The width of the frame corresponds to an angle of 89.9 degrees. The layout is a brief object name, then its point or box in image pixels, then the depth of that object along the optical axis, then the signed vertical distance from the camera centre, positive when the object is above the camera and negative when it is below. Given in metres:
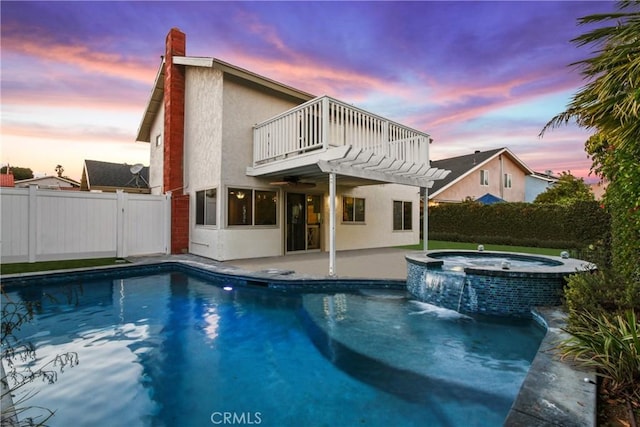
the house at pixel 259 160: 8.84 +1.66
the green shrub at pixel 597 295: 3.98 -1.03
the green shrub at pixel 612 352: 2.61 -1.25
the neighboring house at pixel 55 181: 33.67 +3.71
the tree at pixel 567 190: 19.33 +1.64
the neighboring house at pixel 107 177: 21.58 +2.70
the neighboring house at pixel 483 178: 23.02 +2.96
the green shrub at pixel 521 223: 10.82 -0.33
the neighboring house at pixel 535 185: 27.53 +2.74
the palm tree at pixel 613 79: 3.55 +1.62
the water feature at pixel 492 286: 5.52 -1.28
